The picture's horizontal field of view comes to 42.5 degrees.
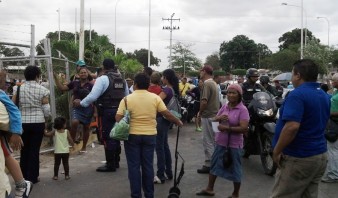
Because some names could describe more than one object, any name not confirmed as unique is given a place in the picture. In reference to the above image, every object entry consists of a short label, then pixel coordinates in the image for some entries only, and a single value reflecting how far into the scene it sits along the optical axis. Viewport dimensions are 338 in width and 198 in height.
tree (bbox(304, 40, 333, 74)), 50.31
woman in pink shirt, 5.81
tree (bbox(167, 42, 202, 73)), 74.31
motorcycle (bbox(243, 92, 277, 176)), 7.26
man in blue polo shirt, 3.87
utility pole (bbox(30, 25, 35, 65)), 8.16
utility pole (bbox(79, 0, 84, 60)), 16.57
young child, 6.92
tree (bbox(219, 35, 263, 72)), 96.19
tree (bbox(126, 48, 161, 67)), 88.28
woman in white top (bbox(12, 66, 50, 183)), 6.36
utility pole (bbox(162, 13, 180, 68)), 55.31
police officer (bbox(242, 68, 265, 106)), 8.26
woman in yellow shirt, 5.49
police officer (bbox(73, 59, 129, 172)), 7.27
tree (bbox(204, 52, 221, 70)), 97.69
